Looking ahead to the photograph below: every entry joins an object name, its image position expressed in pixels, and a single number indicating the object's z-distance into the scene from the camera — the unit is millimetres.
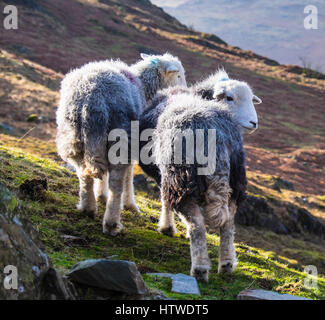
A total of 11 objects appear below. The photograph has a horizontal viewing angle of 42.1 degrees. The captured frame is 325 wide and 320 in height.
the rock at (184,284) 4332
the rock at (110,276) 3615
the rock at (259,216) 13922
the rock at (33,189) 6230
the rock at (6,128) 15816
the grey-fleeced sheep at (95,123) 5652
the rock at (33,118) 18081
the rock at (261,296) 4078
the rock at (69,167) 10359
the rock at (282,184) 20636
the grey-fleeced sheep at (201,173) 4809
